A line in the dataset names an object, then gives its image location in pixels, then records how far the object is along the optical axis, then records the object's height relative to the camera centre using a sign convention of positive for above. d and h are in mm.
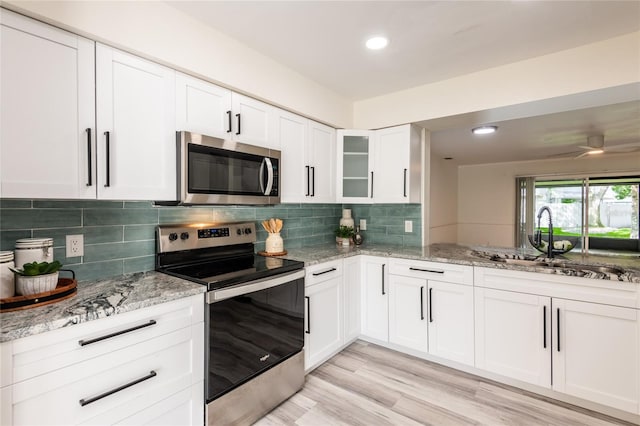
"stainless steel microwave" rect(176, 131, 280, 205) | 1801 +273
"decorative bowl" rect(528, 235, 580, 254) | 2482 -280
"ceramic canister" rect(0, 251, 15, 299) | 1257 -257
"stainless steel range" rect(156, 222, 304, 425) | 1671 -630
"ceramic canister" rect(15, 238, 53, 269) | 1382 -166
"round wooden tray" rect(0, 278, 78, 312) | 1202 -350
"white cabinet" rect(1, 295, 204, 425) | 1088 -650
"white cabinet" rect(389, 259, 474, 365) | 2436 -810
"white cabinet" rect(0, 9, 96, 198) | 1251 +448
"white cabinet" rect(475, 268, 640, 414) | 1892 -831
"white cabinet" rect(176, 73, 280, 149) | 1851 +669
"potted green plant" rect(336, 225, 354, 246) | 3317 -243
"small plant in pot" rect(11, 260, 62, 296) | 1271 -269
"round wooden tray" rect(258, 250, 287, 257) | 2570 -344
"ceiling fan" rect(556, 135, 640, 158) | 4008 +971
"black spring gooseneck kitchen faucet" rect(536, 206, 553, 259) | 2420 -248
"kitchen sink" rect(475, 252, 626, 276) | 1981 -377
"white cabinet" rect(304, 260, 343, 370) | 2355 -815
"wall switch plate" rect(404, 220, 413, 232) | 3232 -139
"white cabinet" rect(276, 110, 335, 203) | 2557 +488
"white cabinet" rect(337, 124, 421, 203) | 2984 +476
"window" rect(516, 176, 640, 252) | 5414 +58
